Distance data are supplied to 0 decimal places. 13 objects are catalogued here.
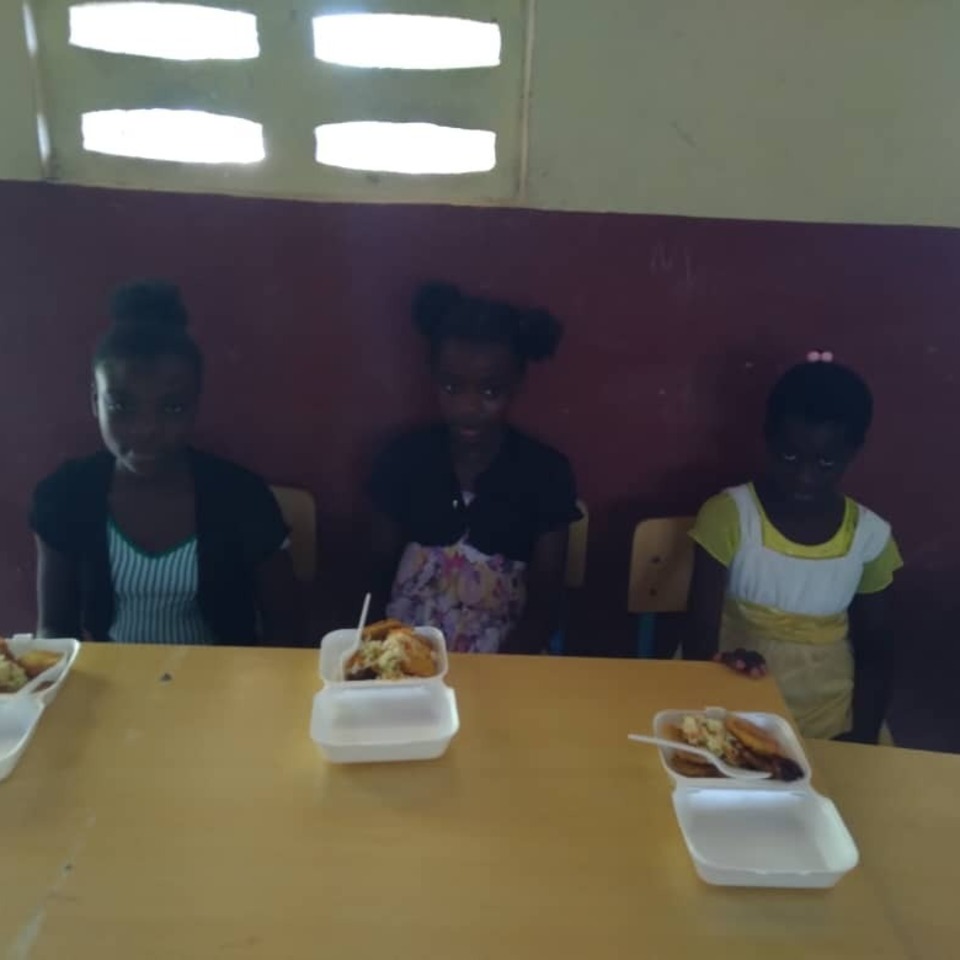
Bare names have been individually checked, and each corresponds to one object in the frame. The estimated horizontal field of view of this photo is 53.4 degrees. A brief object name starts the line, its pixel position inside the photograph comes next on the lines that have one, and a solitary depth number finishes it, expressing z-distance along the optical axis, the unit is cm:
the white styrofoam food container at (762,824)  92
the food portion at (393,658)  111
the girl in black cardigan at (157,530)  146
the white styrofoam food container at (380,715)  102
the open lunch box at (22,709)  99
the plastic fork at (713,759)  99
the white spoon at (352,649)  112
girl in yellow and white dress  155
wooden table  82
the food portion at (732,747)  100
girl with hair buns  160
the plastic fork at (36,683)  107
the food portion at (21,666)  110
